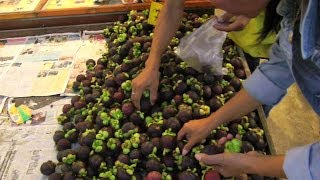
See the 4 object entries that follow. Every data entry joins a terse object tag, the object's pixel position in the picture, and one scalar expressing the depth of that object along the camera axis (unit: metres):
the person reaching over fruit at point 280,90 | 0.74
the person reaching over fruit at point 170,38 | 1.32
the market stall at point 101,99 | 1.20
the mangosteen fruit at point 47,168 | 1.25
